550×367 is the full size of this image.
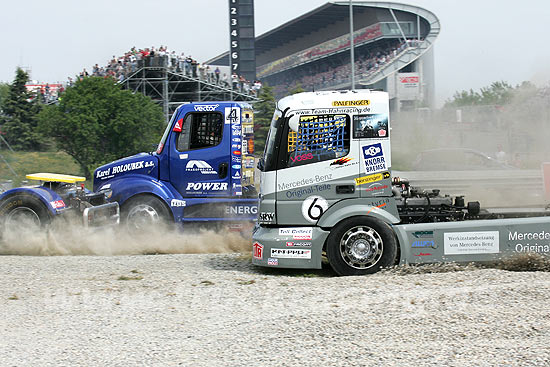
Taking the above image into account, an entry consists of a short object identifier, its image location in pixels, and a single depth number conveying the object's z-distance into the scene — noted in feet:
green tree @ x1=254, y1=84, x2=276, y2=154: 128.16
